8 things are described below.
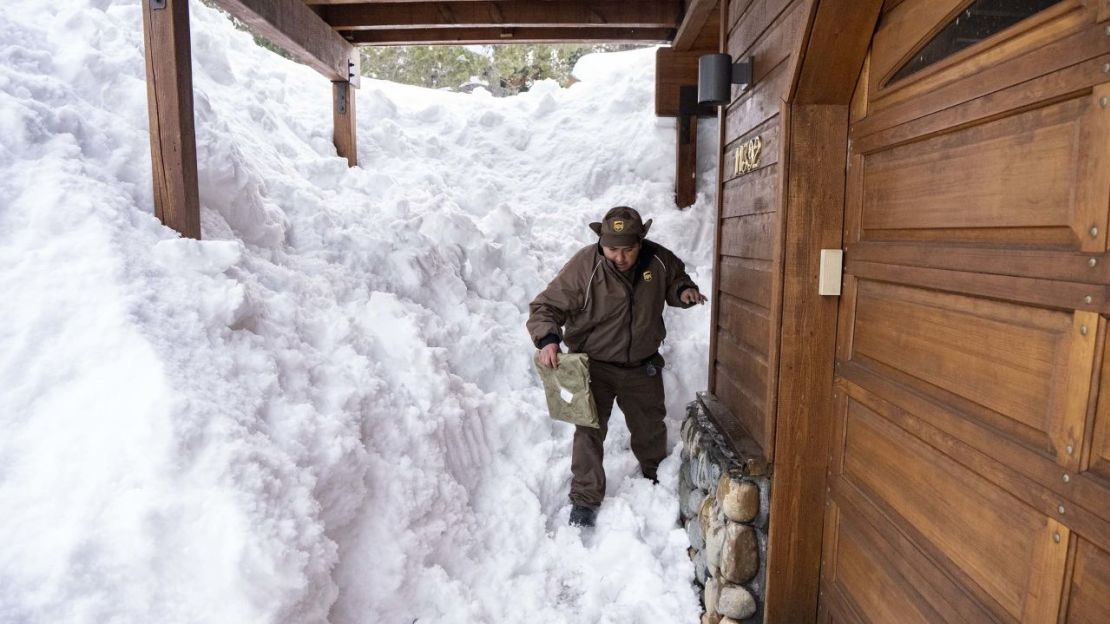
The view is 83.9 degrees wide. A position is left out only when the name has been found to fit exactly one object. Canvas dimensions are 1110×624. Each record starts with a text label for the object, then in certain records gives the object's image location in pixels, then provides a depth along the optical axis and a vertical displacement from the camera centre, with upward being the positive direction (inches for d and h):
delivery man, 150.9 -19.3
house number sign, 121.1 +18.1
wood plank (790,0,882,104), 87.7 +29.0
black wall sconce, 128.6 +35.2
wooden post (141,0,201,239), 132.6 +27.6
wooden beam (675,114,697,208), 282.4 +37.4
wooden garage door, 51.7 -7.5
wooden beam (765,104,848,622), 100.0 -19.9
